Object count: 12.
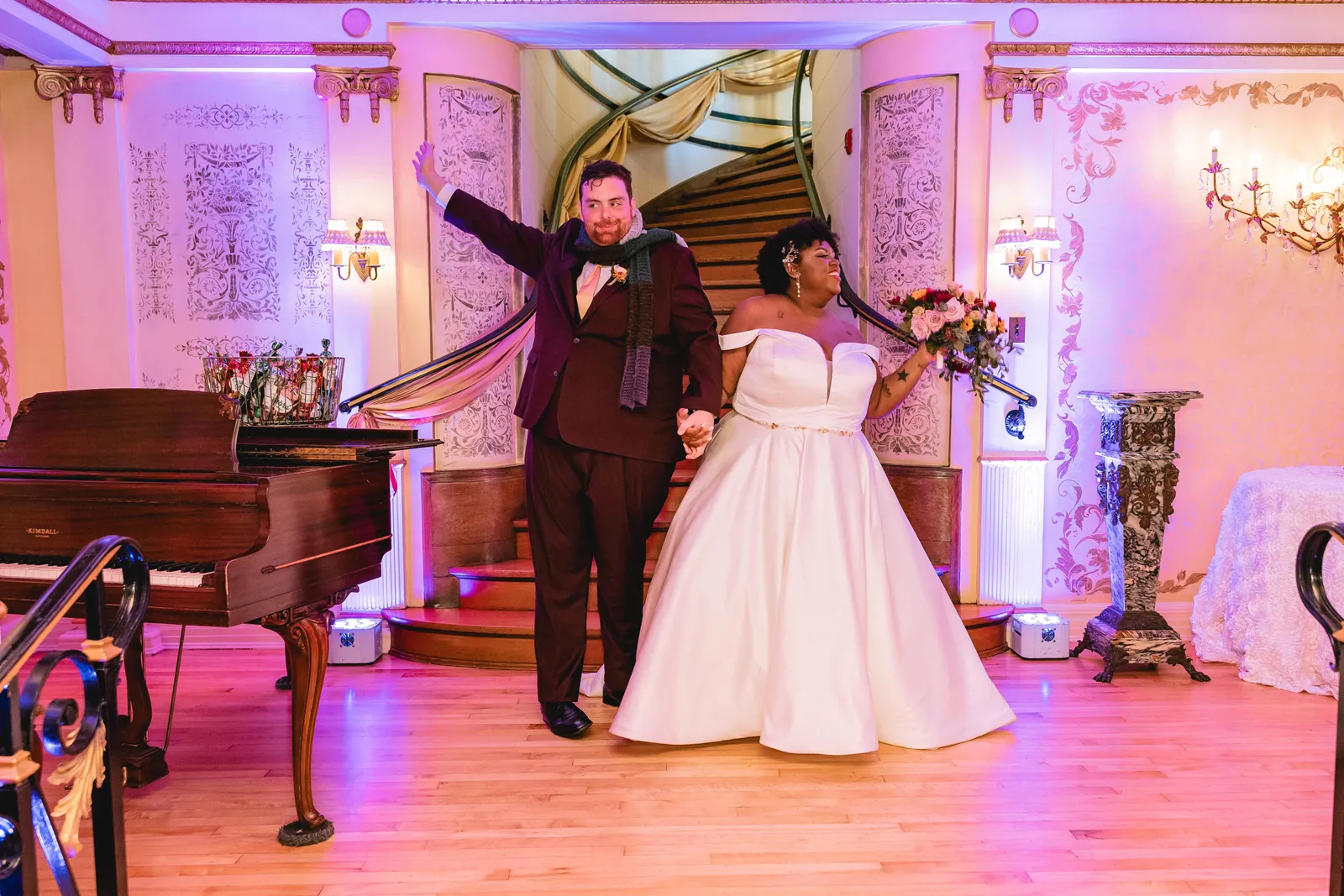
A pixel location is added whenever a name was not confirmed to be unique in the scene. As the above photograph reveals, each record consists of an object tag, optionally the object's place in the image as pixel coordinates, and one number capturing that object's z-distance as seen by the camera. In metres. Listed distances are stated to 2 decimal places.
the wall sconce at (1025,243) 4.39
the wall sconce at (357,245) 4.32
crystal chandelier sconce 4.58
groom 3.17
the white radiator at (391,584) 4.51
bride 3.05
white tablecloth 3.83
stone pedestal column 4.00
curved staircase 4.11
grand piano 2.31
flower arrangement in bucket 2.96
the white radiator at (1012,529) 4.55
